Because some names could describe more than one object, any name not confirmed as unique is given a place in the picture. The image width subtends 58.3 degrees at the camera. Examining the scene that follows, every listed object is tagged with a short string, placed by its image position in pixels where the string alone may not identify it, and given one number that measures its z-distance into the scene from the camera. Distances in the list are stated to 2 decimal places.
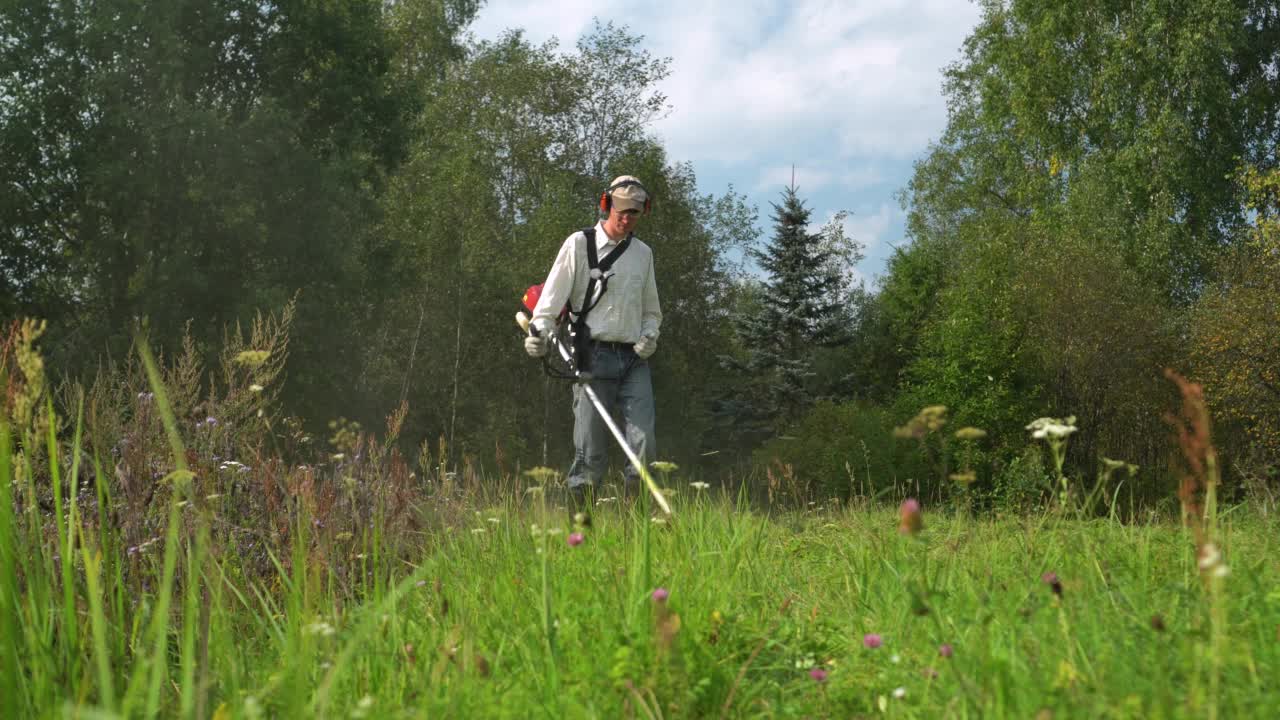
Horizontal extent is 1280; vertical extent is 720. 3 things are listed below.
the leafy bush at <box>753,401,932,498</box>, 24.02
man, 6.97
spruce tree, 33.25
